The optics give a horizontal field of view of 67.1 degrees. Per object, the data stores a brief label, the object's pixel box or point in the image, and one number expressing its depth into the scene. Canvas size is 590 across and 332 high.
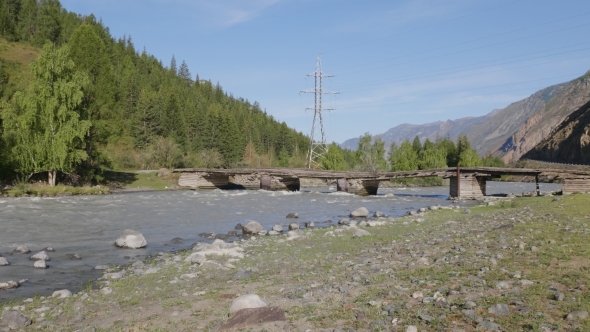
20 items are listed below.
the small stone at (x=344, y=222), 24.13
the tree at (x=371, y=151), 103.66
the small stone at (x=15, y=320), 7.99
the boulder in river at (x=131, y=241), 17.23
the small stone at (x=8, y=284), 10.96
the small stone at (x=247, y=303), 7.77
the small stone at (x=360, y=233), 17.55
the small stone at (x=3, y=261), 13.69
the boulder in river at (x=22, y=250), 16.03
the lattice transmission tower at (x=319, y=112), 80.09
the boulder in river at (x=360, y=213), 29.06
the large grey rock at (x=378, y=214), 29.01
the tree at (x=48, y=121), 45.91
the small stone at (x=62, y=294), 10.04
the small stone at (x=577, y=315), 5.86
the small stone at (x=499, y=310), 6.34
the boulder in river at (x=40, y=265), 13.43
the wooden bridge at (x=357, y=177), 43.25
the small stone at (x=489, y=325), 5.82
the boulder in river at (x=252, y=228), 21.35
